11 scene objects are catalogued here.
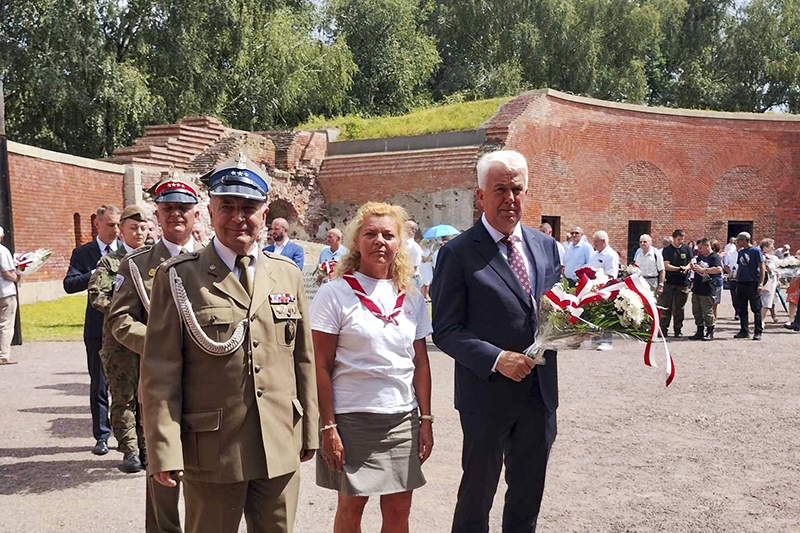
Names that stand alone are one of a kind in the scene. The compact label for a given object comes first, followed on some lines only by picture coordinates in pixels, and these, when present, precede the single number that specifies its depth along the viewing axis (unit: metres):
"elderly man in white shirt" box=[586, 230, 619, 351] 11.92
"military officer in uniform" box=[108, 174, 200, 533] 3.82
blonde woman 3.35
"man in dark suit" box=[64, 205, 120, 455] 6.00
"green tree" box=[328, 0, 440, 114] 43.59
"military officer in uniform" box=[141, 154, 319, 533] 2.73
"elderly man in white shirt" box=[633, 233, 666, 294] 13.27
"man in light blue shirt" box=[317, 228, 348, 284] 9.13
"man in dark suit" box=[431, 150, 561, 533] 3.32
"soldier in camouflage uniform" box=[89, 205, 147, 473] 5.21
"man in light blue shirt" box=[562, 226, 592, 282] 12.57
